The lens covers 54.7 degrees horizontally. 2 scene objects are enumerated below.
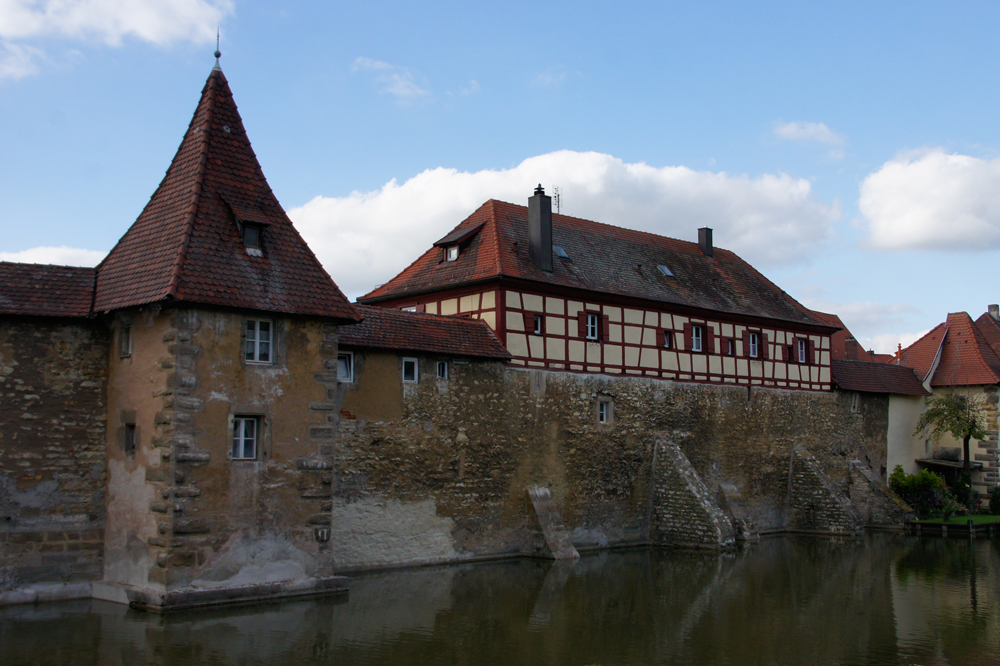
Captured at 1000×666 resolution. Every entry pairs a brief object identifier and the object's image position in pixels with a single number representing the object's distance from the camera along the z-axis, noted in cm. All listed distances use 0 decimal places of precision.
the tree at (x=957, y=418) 3400
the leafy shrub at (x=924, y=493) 3228
